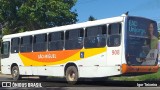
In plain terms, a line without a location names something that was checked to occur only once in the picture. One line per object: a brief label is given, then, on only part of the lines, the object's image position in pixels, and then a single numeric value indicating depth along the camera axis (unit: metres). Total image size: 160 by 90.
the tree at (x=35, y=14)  39.97
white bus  17.95
